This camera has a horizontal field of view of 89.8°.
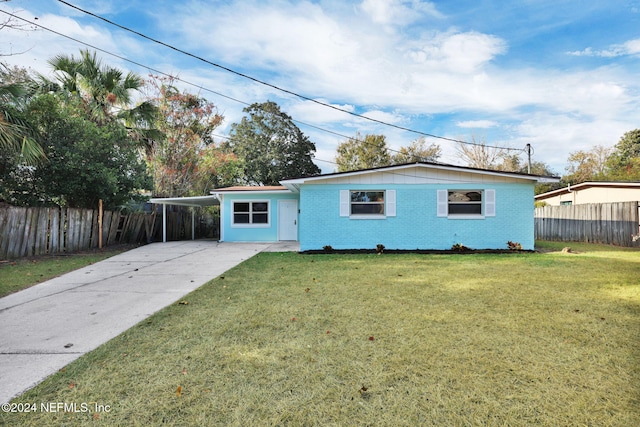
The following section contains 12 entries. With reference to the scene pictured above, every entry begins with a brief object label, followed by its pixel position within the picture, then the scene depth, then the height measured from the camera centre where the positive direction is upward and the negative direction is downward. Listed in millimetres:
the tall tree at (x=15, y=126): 8073 +2485
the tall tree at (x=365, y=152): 33062 +7092
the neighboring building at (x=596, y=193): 15333 +1526
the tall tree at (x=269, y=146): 30109 +7119
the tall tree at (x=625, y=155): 27234 +6273
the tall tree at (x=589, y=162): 31234 +5848
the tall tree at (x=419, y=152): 33688 +7186
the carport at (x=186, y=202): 14961 +914
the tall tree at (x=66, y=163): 10547 +1955
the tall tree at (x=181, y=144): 20797 +5217
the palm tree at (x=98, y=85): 13133 +5734
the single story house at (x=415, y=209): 11688 +418
